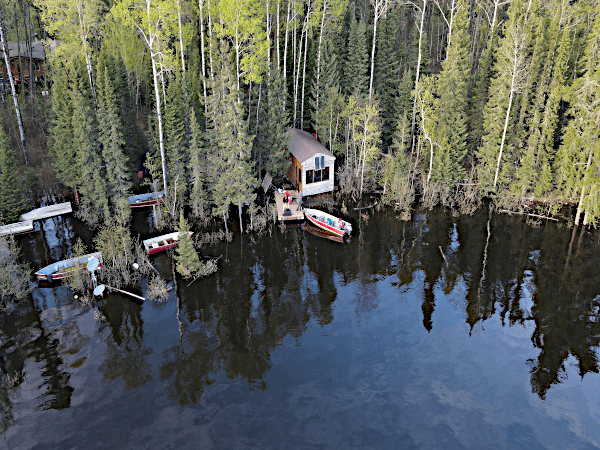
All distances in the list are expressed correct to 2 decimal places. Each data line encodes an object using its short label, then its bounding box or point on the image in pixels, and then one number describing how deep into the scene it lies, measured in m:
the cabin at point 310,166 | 40.59
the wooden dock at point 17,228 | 33.31
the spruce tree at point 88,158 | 33.75
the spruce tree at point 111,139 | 33.06
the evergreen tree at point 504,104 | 36.28
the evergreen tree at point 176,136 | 36.31
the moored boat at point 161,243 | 32.25
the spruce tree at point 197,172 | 34.88
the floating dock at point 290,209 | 37.78
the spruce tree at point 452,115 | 39.88
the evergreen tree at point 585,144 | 32.50
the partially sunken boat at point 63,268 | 28.41
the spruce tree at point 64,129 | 35.72
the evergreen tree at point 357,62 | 46.69
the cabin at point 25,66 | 52.12
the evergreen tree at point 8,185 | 33.59
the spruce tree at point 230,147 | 33.06
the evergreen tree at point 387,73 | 48.81
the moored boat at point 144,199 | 38.28
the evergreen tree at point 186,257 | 28.44
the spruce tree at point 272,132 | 38.50
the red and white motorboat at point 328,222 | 35.50
